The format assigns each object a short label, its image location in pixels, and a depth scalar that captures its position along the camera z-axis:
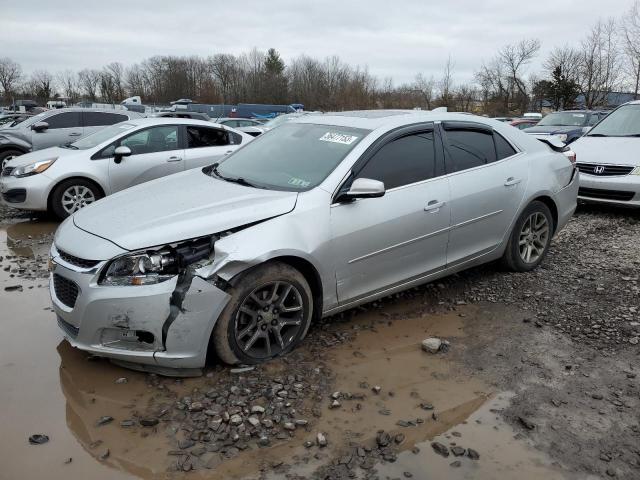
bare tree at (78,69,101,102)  79.19
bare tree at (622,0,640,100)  26.44
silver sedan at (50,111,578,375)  3.18
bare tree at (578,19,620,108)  33.50
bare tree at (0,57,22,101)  80.12
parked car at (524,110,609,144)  13.92
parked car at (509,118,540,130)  19.84
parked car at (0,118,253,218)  7.46
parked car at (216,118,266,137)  19.34
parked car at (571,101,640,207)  7.51
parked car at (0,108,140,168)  11.15
